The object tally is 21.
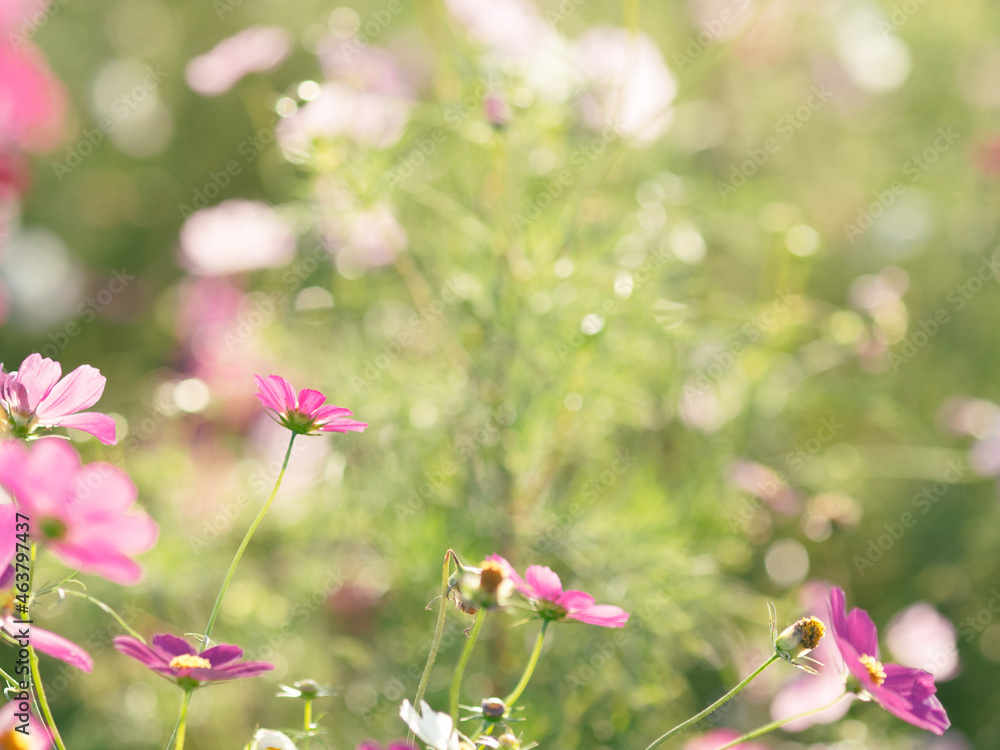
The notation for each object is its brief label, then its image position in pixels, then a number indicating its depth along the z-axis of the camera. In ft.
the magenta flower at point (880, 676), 5.01
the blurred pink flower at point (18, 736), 4.96
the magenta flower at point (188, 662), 4.93
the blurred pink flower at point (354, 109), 6.34
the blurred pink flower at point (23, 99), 10.72
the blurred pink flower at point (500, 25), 6.56
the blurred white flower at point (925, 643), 6.70
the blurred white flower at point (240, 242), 7.54
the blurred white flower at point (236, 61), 6.52
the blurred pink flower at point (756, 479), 7.01
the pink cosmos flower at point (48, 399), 5.07
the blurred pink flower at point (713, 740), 5.81
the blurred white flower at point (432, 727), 4.92
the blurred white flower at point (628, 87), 7.40
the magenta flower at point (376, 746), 4.92
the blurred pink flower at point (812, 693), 6.19
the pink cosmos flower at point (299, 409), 5.15
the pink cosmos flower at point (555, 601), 5.06
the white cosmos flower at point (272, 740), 5.06
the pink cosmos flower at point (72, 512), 4.77
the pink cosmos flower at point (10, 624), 4.91
